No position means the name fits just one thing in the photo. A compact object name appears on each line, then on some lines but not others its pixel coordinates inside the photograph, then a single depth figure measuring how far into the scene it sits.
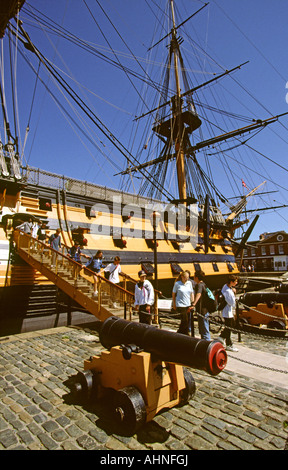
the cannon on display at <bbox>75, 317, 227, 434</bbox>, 3.25
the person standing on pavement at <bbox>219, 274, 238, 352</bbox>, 6.79
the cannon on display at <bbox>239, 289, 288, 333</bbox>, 9.05
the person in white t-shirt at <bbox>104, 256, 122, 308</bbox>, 8.50
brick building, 50.16
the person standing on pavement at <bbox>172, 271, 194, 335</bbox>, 6.47
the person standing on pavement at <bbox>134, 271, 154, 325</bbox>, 6.98
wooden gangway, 7.41
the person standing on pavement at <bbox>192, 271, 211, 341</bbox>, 6.58
